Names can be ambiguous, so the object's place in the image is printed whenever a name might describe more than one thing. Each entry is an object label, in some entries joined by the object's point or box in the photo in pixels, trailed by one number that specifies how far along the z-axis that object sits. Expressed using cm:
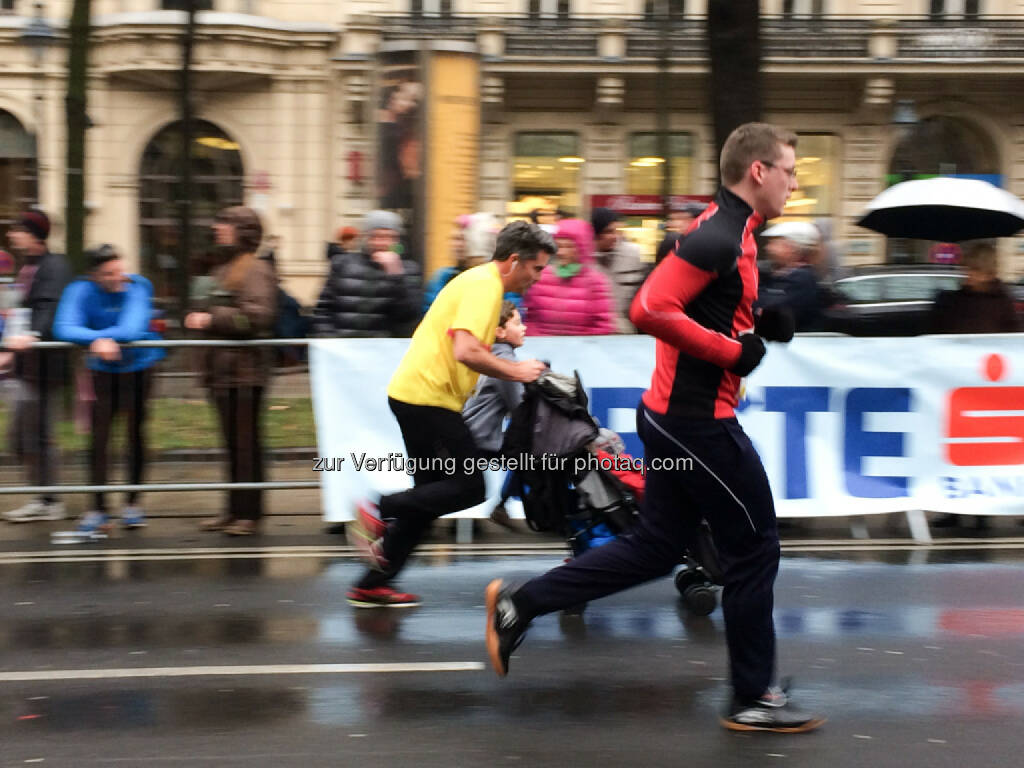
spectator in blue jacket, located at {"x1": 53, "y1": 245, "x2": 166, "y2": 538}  846
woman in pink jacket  880
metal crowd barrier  851
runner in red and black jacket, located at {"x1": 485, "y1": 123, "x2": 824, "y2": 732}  444
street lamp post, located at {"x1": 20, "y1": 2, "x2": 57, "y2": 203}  1998
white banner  833
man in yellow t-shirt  591
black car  1486
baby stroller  631
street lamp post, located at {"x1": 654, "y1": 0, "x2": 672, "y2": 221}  1797
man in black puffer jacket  881
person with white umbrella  902
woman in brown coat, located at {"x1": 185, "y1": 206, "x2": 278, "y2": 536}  845
